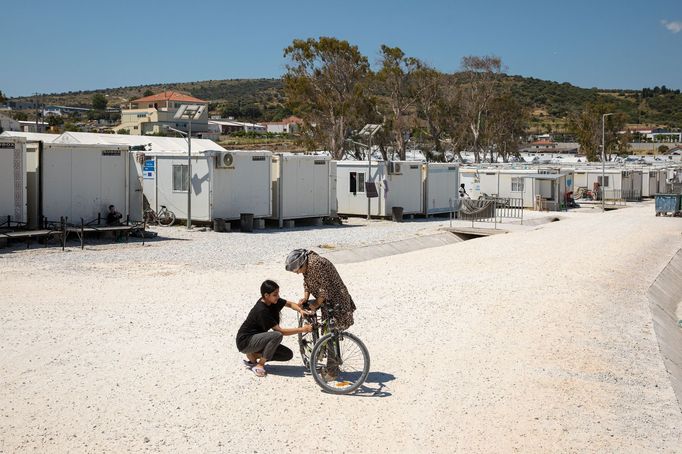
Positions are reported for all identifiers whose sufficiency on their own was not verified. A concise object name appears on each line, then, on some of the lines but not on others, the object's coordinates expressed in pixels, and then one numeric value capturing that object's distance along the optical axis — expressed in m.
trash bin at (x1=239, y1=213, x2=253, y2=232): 22.50
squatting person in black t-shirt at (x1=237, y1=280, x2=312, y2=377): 7.37
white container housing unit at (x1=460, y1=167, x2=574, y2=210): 37.47
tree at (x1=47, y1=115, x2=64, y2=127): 81.36
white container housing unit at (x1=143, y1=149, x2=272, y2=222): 22.38
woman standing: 7.15
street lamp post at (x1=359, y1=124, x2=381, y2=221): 28.05
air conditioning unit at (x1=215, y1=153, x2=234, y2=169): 22.31
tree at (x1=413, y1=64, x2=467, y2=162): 65.94
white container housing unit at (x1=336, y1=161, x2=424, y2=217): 28.06
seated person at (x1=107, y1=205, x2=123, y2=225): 19.83
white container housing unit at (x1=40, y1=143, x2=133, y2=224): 18.86
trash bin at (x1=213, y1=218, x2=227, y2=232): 22.02
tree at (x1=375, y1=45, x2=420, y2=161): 59.03
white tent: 30.34
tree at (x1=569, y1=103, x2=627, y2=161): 80.75
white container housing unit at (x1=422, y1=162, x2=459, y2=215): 29.80
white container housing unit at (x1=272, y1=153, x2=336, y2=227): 24.25
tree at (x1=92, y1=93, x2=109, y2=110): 118.75
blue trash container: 35.00
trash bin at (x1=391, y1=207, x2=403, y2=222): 27.86
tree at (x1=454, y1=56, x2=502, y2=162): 69.69
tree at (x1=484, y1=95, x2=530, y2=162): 74.06
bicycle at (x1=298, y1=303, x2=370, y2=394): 7.12
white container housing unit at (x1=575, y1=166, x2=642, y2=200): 47.16
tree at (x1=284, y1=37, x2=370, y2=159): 53.31
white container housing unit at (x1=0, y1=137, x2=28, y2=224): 17.50
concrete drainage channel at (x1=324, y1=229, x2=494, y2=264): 17.98
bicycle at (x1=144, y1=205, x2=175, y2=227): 23.27
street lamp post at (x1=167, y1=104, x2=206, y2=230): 22.25
